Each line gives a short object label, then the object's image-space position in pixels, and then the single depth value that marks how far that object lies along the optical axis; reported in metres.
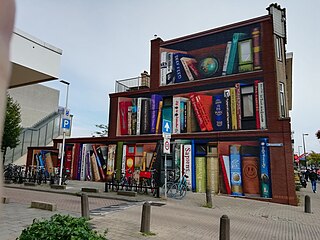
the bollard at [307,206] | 11.64
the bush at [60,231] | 3.61
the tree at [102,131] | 37.09
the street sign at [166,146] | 12.25
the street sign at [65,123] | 16.48
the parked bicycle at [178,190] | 13.65
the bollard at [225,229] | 5.25
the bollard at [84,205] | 7.73
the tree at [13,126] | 22.12
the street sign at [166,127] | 12.34
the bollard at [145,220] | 6.77
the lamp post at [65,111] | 16.22
